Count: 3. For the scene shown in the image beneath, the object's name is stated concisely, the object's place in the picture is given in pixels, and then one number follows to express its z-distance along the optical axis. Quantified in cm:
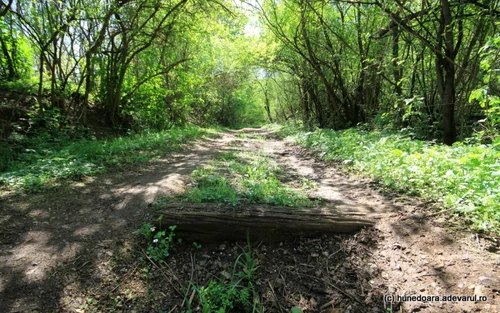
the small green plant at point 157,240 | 286
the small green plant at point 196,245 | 303
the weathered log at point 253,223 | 308
